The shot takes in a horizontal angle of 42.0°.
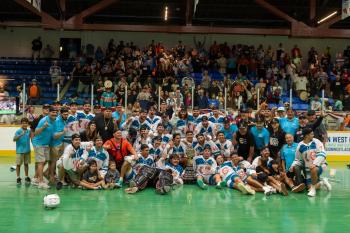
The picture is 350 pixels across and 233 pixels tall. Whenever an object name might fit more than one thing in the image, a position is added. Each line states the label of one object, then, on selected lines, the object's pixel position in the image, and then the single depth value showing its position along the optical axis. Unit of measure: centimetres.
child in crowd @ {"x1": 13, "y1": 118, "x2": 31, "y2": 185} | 988
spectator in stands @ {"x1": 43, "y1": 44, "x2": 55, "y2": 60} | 2448
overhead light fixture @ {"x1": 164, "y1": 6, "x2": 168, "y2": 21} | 2283
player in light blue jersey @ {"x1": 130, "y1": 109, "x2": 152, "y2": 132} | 1107
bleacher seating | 2005
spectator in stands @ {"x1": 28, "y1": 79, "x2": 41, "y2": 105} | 1589
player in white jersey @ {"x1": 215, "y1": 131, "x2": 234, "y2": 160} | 1038
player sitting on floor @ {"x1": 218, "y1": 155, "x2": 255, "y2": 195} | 919
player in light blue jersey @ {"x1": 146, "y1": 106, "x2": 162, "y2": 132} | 1125
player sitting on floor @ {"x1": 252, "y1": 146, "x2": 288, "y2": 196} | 919
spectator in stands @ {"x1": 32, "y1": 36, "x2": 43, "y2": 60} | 2434
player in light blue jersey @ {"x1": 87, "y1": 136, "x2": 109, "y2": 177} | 949
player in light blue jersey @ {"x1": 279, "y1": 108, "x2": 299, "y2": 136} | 1059
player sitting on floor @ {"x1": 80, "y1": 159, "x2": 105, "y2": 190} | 926
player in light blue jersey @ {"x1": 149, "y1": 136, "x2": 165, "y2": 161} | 1029
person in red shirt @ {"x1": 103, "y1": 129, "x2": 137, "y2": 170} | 993
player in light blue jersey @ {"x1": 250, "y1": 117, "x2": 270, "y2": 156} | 1032
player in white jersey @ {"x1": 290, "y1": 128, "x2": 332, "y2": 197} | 913
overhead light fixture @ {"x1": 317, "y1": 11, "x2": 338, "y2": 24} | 2132
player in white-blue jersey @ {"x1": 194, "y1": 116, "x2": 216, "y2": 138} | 1097
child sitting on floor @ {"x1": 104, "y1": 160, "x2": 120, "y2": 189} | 943
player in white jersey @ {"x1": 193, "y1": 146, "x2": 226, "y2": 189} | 1009
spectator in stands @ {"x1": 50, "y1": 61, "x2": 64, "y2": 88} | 1758
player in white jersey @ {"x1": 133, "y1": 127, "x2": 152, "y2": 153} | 1037
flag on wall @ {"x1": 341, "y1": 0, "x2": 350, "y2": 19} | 1692
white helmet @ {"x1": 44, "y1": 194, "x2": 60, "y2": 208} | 736
